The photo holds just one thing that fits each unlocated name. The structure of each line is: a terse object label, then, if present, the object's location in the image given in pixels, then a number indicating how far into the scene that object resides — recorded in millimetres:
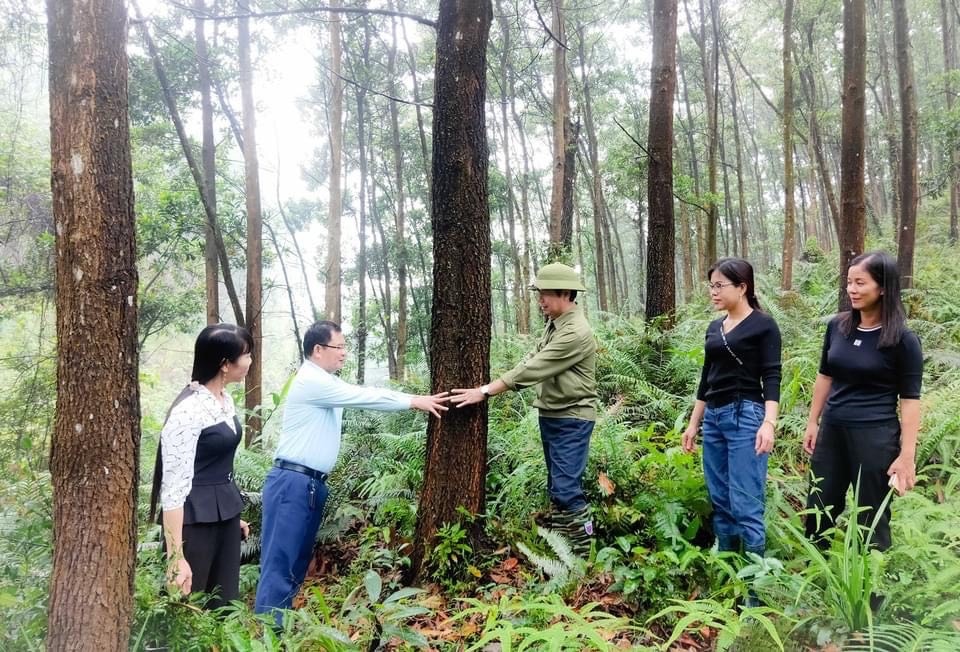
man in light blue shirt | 3492
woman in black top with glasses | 3311
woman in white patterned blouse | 2902
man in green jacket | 3760
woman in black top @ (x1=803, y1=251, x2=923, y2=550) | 3004
